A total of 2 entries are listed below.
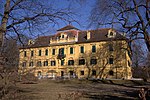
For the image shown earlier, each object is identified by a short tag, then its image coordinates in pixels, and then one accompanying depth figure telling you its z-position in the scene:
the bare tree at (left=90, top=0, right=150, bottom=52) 15.14
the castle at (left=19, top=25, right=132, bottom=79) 36.47
